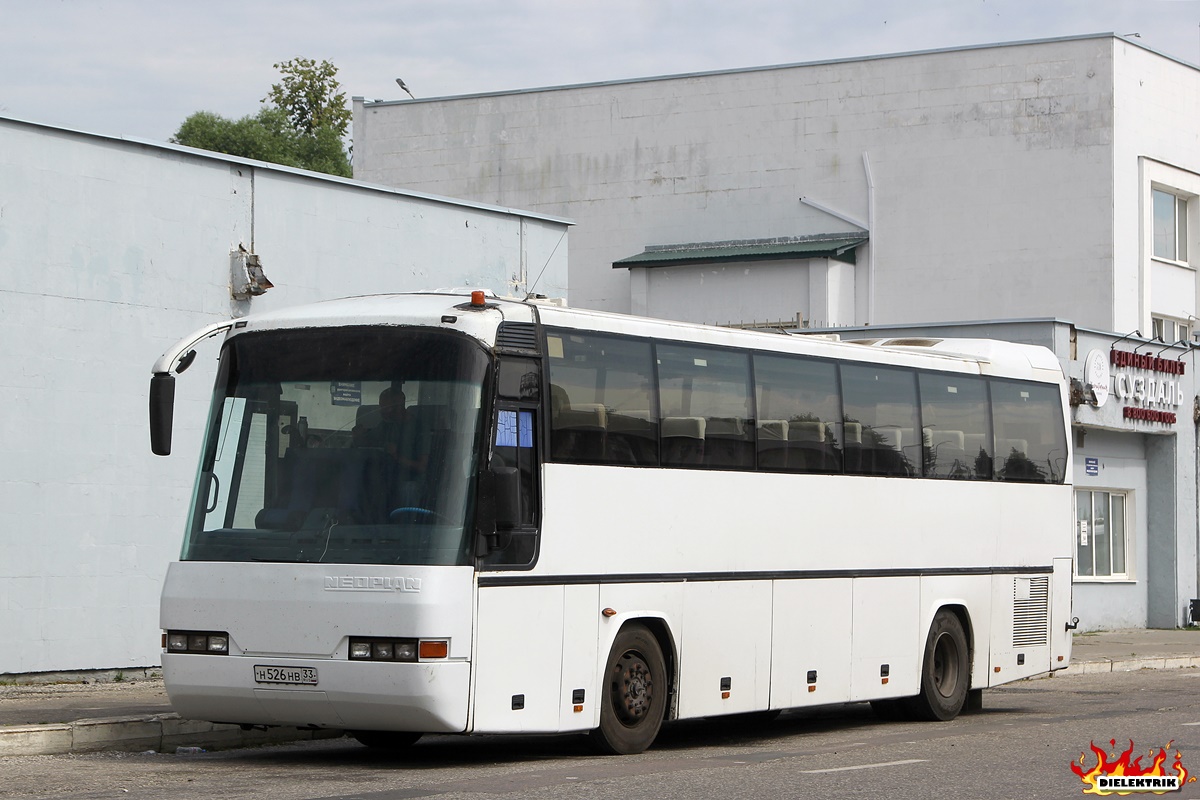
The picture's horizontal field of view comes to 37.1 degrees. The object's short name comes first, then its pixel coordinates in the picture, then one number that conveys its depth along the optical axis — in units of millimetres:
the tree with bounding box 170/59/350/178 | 65875
